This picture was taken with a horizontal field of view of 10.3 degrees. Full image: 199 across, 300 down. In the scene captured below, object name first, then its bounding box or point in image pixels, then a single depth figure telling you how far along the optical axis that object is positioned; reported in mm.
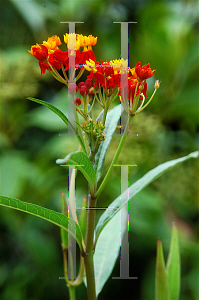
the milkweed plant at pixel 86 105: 893
